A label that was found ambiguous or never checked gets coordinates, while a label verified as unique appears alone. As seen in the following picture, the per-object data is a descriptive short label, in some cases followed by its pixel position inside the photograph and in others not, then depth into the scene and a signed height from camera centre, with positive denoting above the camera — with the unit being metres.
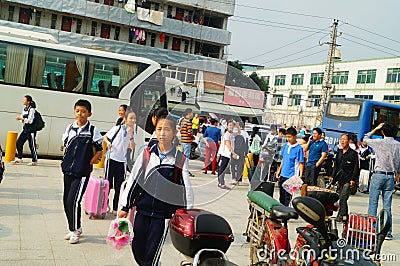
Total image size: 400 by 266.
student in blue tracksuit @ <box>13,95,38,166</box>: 10.24 -0.79
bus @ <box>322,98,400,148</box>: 18.81 +1.03
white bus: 11.85 +0.72
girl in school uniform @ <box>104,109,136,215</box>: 6.55 -0.56
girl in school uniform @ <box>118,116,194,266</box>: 3.54 -0.62
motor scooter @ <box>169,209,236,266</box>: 3.07 -0.83
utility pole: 30.67 +5.28
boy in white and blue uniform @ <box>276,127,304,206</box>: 7.06 -0.50
